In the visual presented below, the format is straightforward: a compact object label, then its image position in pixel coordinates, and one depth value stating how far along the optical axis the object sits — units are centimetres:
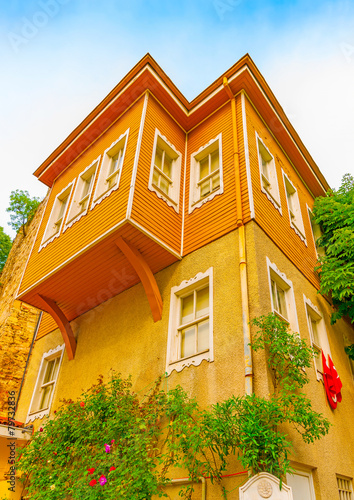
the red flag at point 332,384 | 653
